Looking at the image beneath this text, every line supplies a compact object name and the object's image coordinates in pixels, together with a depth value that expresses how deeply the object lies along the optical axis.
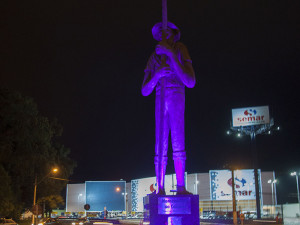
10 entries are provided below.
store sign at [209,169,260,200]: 62.41
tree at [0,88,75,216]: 25.80
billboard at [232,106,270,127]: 57.22
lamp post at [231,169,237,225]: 33.81
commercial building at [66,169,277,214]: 62.47
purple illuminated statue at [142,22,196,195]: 12.11
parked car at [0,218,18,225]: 27.82
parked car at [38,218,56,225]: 35.19
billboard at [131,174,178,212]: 74.06
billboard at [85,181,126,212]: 81.88
